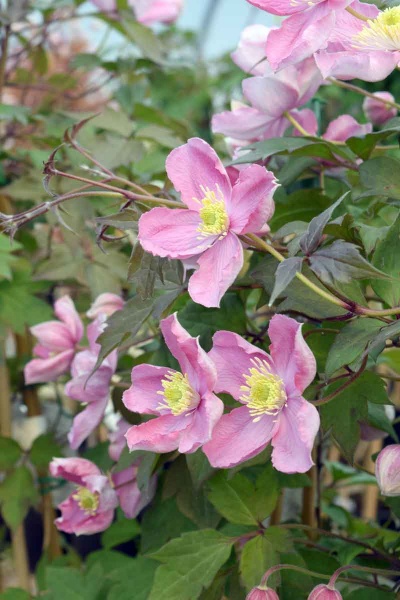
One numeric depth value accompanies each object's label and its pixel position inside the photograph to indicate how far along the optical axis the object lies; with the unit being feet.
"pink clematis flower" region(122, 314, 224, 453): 1.76
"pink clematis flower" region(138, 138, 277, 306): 1.77
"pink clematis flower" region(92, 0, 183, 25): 3.40
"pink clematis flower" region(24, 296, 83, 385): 2.38
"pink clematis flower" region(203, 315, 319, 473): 1.73
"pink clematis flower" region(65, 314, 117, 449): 2.15
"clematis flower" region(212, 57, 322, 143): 2.06
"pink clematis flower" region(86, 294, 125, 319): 2.27
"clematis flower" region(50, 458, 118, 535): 2.22
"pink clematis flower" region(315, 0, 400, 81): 1.80
